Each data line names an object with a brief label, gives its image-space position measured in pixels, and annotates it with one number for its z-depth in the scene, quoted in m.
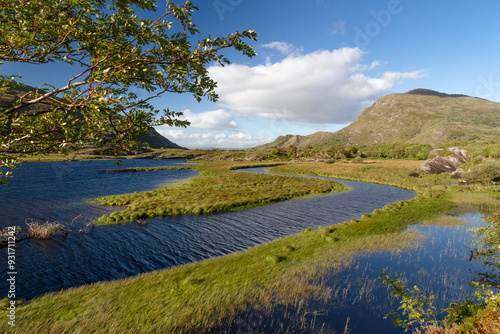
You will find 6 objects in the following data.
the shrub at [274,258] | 16.41
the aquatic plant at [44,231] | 19.33
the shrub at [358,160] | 117.62
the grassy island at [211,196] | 28.81
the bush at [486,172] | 45.33
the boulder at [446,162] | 64.01
